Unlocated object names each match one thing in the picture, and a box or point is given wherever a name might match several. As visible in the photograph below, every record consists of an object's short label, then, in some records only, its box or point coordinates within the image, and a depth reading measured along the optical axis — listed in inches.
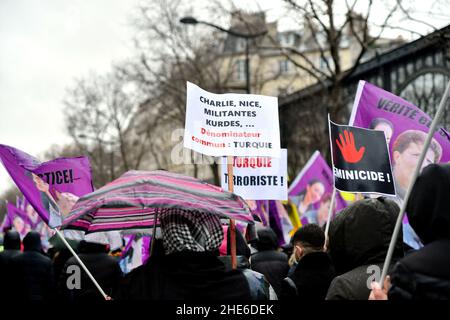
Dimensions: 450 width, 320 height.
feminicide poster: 249.3
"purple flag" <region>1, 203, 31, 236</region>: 665.6
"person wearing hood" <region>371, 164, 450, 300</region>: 121.4
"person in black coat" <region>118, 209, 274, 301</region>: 152.5
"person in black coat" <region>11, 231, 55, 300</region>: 371.6
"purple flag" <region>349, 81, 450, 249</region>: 266.8
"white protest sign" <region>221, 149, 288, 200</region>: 324.5
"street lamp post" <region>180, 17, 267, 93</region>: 923.4
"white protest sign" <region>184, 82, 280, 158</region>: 221.0
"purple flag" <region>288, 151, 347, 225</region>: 479.5
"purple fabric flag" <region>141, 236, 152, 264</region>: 395.5
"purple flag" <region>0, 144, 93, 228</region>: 234.5
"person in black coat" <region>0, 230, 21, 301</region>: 368.8
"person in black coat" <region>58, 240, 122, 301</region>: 301.0
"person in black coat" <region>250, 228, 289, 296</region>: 320.8
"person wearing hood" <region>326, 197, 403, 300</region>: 166.6
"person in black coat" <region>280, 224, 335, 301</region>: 238.7
